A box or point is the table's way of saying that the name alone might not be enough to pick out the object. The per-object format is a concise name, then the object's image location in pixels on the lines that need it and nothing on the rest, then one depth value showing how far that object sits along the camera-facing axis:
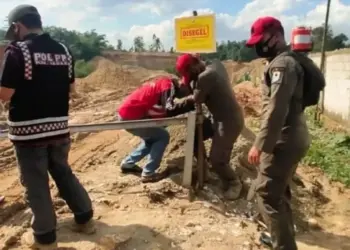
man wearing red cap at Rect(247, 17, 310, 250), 3.60
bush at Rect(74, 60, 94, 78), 27.41
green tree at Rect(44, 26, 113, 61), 36.85
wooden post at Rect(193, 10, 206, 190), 5.18
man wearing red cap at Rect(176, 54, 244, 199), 4.94
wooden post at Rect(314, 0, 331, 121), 11.71
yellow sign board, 5.20
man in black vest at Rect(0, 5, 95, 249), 3.47
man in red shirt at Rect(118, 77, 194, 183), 5.25
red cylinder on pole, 4.04
